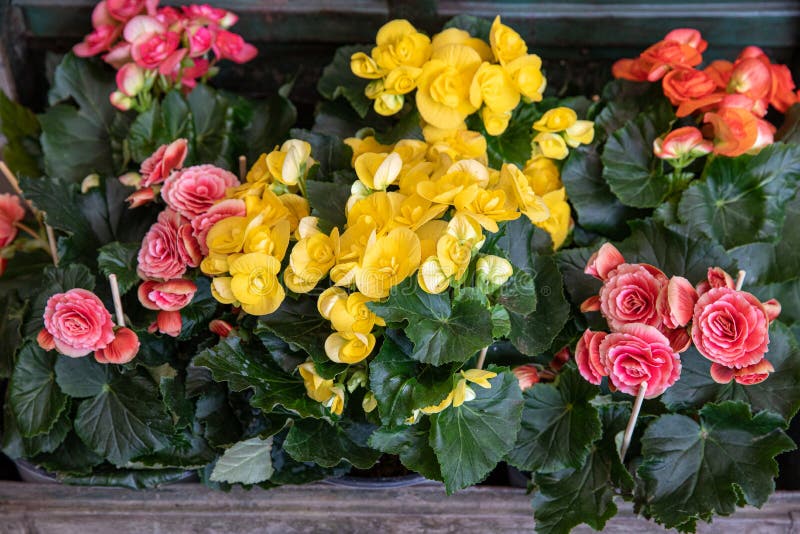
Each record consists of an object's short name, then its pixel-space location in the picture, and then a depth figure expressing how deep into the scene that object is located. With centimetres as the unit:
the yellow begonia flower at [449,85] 120
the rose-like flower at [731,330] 100
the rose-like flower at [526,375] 117
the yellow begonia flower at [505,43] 122
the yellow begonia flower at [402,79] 120
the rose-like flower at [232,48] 142
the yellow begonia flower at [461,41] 126
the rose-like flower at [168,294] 112
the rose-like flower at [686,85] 129
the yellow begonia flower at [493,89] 118
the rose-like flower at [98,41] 142
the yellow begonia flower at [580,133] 127
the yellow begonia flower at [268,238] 100
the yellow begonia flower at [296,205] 111
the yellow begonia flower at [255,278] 99
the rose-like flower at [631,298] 104
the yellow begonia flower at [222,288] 103
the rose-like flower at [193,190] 114
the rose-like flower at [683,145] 124
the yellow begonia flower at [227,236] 103
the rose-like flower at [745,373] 104
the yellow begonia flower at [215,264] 103
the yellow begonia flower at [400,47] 122
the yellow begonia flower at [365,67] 125
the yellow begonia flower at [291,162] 108
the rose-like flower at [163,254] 111
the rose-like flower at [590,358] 104
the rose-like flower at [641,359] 101
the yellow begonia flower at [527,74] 120
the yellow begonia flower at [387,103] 125
